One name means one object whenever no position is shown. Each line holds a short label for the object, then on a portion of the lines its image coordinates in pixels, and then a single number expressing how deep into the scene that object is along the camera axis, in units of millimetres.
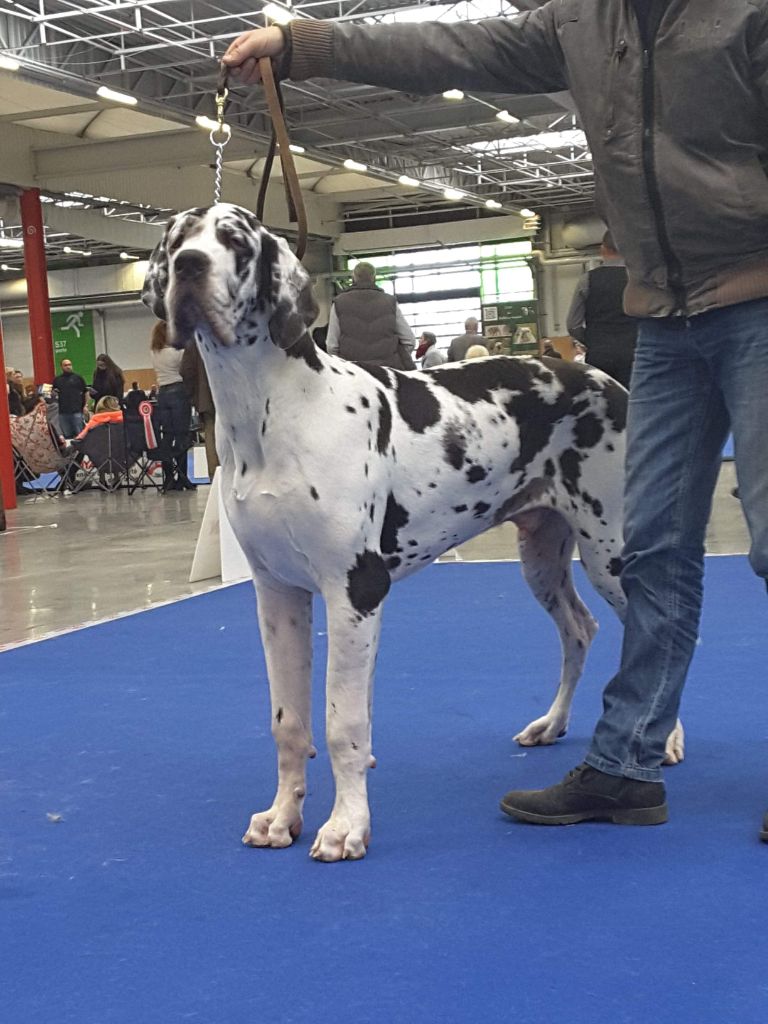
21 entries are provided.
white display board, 7355
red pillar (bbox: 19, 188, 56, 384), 20453
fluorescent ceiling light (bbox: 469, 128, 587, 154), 24516
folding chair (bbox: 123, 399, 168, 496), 15609
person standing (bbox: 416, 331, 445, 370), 16625
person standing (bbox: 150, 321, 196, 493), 14492
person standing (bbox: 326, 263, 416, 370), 8797
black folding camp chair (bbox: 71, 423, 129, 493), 16000
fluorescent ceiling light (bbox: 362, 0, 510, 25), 15211
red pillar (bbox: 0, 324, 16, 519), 14875
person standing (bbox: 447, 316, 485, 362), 13926
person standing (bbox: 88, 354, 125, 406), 19641
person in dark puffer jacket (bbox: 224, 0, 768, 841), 2566
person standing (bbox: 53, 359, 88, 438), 19156
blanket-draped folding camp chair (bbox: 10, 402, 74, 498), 15742
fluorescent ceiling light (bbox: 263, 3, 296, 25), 13613
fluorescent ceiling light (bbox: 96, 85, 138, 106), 16422
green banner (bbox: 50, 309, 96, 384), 37312
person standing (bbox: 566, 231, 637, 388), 6859
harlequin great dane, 2703
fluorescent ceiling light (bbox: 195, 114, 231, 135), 17875
